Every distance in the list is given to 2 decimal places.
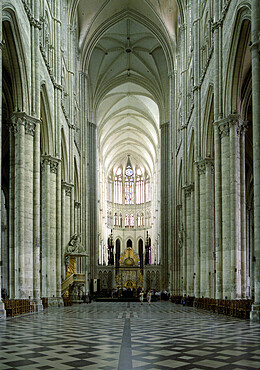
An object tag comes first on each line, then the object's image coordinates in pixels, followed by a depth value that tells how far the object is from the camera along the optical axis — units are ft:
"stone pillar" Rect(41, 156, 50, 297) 86.33
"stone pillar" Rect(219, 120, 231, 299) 65.77
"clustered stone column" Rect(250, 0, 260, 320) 47.57
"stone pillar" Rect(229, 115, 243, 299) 63.77
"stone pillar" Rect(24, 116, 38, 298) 65.98
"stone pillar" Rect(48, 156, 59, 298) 88.84
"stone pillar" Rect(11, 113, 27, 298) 63.77
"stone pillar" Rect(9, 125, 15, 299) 63.72
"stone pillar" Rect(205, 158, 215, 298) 85.25
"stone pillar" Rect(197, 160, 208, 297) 87.28
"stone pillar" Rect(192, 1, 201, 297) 90.99
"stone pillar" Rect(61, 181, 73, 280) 103.21
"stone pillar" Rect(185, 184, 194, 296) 107.65
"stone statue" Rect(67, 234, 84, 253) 106.32
